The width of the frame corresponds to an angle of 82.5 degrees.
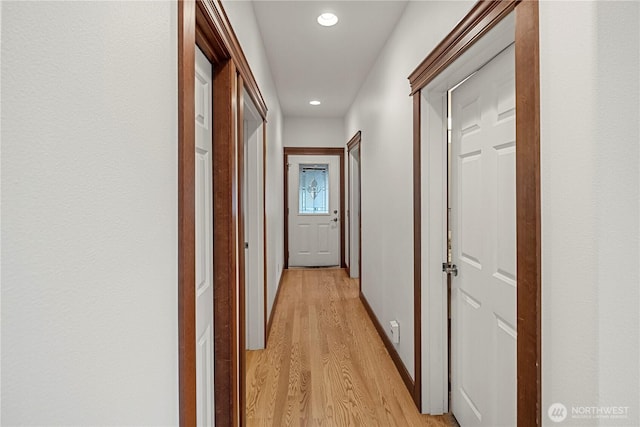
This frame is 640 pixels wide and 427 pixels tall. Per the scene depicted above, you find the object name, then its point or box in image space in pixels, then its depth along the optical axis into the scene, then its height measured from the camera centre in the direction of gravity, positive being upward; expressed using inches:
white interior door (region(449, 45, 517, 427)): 57.7 -6.3
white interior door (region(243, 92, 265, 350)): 110.0 -5.7
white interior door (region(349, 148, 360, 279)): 212.4 -2.8
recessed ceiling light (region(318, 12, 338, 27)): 99.7 +53.9
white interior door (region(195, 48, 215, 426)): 56.0 -5.1
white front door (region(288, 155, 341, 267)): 246.2 -3.6
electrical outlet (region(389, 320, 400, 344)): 103.3 -34.3
